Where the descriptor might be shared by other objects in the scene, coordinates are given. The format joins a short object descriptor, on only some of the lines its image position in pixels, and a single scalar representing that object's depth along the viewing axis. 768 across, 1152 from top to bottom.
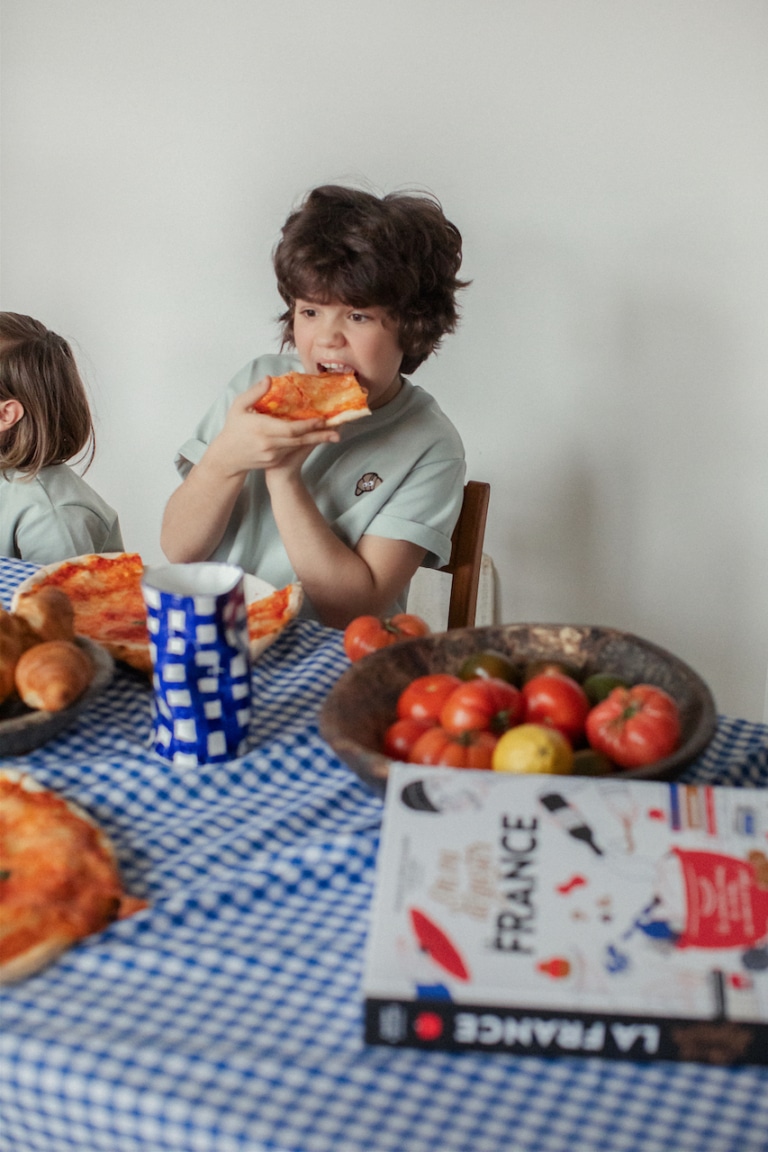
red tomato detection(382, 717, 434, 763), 1.00
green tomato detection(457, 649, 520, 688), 1.09
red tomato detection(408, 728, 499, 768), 0.95
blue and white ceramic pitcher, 1.02
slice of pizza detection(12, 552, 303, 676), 1.31
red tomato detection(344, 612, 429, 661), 1.23
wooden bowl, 0.94
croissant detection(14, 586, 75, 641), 1.17
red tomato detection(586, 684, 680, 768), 0.94
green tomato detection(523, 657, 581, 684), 1.09
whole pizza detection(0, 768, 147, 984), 0.81
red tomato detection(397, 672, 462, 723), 1.03
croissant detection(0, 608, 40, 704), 1.09
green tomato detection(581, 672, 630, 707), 1.06
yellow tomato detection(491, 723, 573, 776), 0.92
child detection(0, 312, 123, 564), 1.99
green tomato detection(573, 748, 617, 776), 0.95
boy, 1.67
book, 0.70
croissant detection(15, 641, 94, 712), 1.07
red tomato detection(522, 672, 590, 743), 1.01
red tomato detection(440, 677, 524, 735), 0.99
